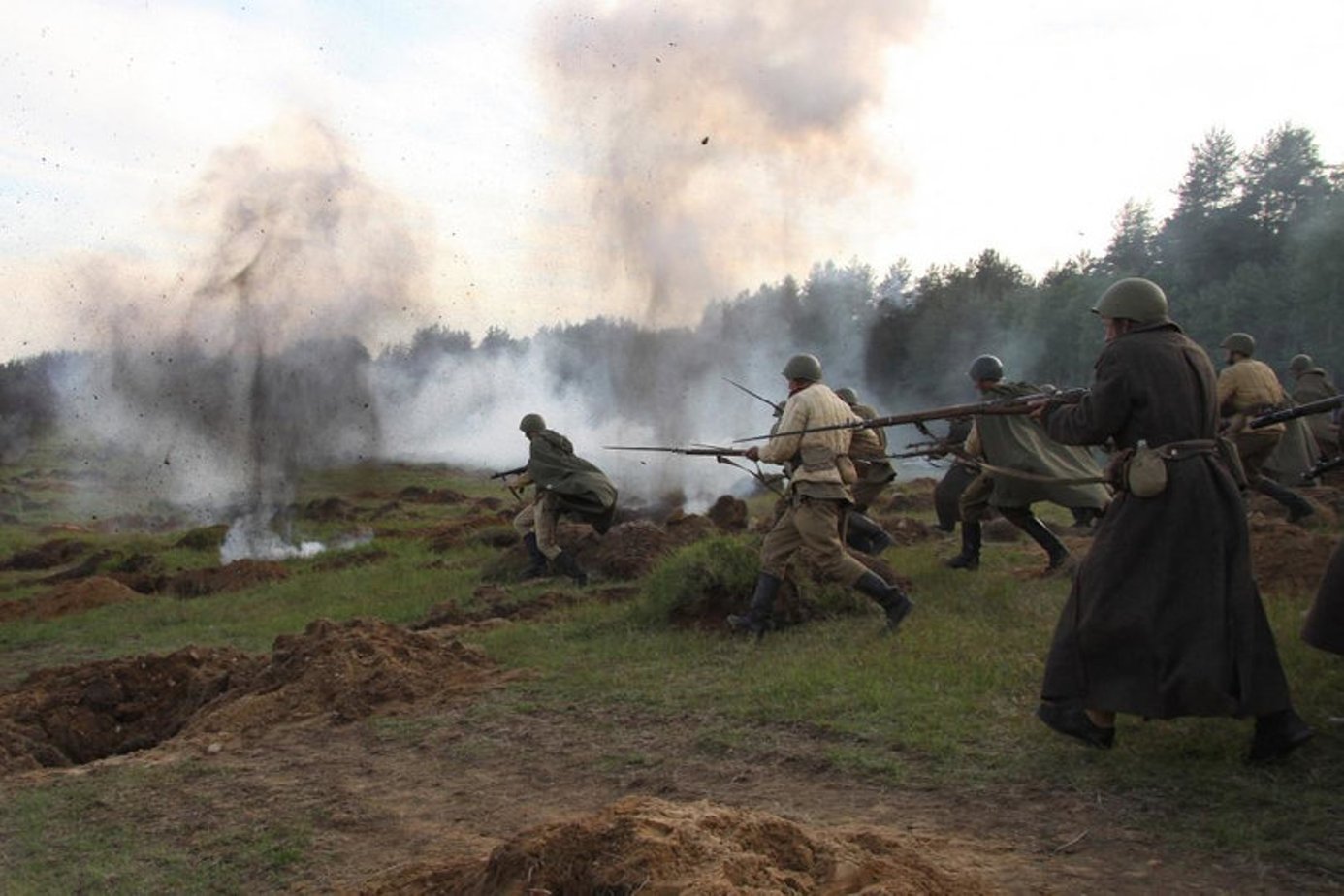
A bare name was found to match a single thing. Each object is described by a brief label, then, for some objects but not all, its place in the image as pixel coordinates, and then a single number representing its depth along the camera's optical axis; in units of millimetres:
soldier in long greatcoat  5129
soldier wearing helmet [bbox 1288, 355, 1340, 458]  15719
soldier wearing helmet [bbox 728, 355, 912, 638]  8617
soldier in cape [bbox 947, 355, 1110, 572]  10617
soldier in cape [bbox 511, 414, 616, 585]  14023
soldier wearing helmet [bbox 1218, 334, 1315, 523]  11961
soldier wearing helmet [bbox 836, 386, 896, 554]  11891
